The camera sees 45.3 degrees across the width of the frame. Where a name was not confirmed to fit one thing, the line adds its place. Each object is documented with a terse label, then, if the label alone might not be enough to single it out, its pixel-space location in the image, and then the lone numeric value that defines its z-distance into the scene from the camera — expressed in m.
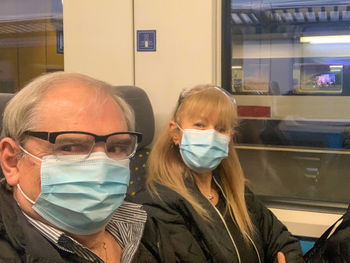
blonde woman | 1.70
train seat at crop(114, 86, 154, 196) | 2.11
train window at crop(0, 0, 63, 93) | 3.01
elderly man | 1.04
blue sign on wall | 2.66
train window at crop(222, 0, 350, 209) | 2.49
